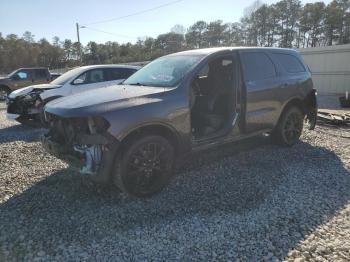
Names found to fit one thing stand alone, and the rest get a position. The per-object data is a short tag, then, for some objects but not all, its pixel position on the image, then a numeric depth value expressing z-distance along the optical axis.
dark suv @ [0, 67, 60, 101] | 16.84
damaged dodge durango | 3.69
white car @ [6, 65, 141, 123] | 8.41
